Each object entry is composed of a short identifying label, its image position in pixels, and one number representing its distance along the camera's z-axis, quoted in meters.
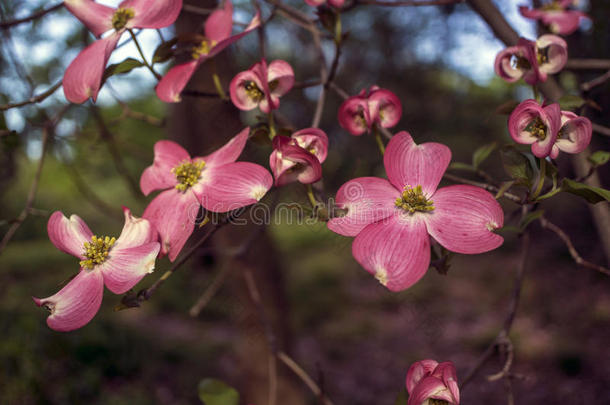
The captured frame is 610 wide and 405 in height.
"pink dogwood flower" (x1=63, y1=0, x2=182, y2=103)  0.35
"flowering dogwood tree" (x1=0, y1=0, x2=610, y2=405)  0.30
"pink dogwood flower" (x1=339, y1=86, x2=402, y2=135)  0.38
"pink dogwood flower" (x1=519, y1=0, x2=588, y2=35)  0.50
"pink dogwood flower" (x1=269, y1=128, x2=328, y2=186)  0.31
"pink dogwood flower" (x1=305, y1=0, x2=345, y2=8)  0.42
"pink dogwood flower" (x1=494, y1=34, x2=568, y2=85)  0.38
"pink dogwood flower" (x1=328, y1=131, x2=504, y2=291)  0.29
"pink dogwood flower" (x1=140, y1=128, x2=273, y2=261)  0.33
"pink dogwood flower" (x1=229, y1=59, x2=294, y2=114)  0.36
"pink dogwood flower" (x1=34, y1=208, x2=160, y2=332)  0.30
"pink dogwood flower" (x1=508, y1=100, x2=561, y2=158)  0.30
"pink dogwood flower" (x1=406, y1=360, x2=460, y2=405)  0.29
